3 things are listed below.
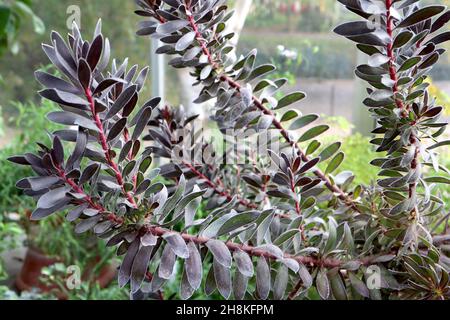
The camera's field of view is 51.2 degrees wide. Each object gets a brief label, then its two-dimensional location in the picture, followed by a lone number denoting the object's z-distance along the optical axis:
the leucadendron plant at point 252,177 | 0.44
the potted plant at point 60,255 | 1.06
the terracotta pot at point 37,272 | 1.08
